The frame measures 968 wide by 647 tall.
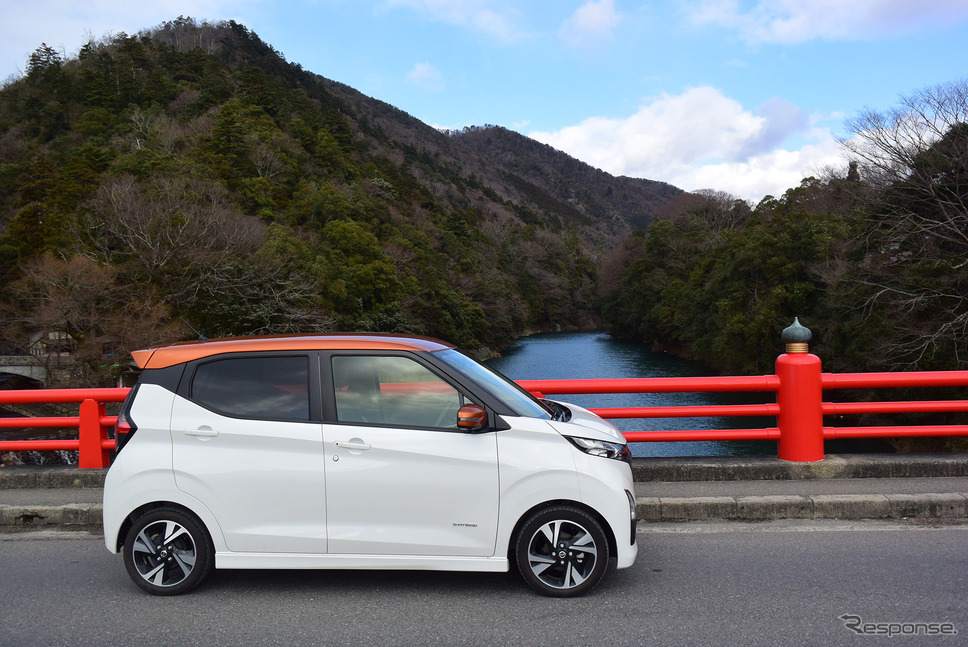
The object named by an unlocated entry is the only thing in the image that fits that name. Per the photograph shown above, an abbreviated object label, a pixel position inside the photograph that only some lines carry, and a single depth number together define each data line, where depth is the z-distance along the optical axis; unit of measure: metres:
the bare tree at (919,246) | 24.00
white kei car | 4.18
